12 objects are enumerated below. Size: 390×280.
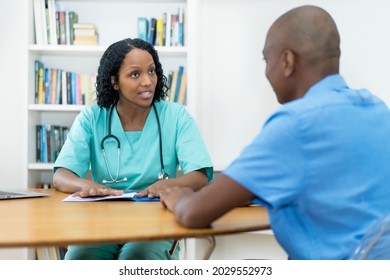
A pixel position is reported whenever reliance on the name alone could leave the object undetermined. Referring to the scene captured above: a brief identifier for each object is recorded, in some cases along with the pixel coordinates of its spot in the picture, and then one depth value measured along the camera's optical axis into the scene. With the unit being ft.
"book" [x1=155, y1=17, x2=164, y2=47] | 10.24
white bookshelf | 10.85
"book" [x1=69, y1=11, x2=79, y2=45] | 10.34
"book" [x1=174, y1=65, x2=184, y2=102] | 10.32
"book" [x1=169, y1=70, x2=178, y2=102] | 10.32
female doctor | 6.62
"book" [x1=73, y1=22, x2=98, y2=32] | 10.33
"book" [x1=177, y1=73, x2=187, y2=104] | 10.31
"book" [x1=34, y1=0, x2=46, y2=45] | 10.25
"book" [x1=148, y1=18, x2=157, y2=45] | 10.25
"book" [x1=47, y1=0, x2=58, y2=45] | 10.26
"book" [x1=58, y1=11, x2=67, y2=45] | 10.30
